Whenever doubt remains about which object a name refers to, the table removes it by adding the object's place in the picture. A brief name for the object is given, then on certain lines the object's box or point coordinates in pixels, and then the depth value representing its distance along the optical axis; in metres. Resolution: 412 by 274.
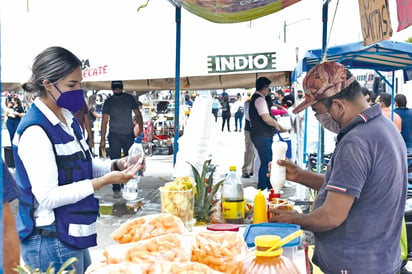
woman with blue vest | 2.29
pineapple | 3.14
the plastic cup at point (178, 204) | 2.71
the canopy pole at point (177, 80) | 4.92
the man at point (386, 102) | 8.41
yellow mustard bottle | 2.98
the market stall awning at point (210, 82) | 9.02
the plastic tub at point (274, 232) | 2.05
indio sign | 8.30
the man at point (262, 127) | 8.01
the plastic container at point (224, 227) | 2.40
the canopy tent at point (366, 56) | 6.25
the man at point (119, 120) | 8.77
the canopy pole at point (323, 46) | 5.07
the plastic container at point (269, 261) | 1.45
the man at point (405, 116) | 7.95
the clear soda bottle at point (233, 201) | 3.11
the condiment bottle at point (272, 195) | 3.22
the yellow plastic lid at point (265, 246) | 1.47
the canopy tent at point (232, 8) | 4.06
